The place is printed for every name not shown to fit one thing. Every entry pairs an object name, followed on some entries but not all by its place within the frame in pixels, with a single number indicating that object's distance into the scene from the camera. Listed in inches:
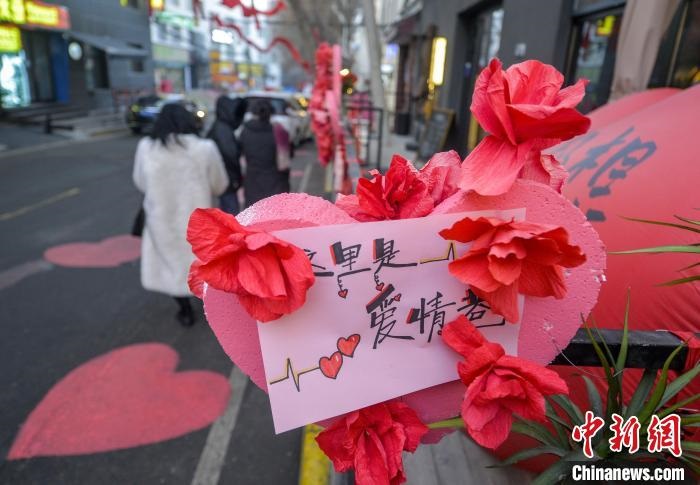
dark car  679.1
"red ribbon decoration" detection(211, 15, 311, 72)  430.3
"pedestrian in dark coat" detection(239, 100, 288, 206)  200.2
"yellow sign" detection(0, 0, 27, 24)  587.9
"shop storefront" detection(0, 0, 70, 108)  631.2
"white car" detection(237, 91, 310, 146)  532.4
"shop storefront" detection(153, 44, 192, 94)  1251.8
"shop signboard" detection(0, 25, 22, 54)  634.2
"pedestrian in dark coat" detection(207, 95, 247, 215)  196.7
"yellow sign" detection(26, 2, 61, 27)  637.3
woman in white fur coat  147.1
